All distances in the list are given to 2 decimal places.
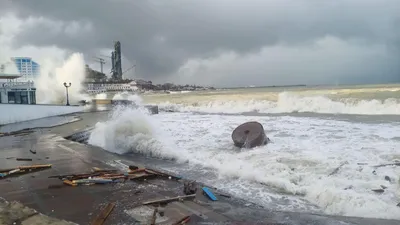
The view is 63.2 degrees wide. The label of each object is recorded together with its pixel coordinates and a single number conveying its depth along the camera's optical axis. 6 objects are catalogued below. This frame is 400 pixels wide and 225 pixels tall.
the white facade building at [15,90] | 29.98
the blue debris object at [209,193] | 6.71
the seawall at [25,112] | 25.52
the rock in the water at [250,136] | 13.00
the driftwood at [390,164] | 9.26
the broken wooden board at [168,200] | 6.26
